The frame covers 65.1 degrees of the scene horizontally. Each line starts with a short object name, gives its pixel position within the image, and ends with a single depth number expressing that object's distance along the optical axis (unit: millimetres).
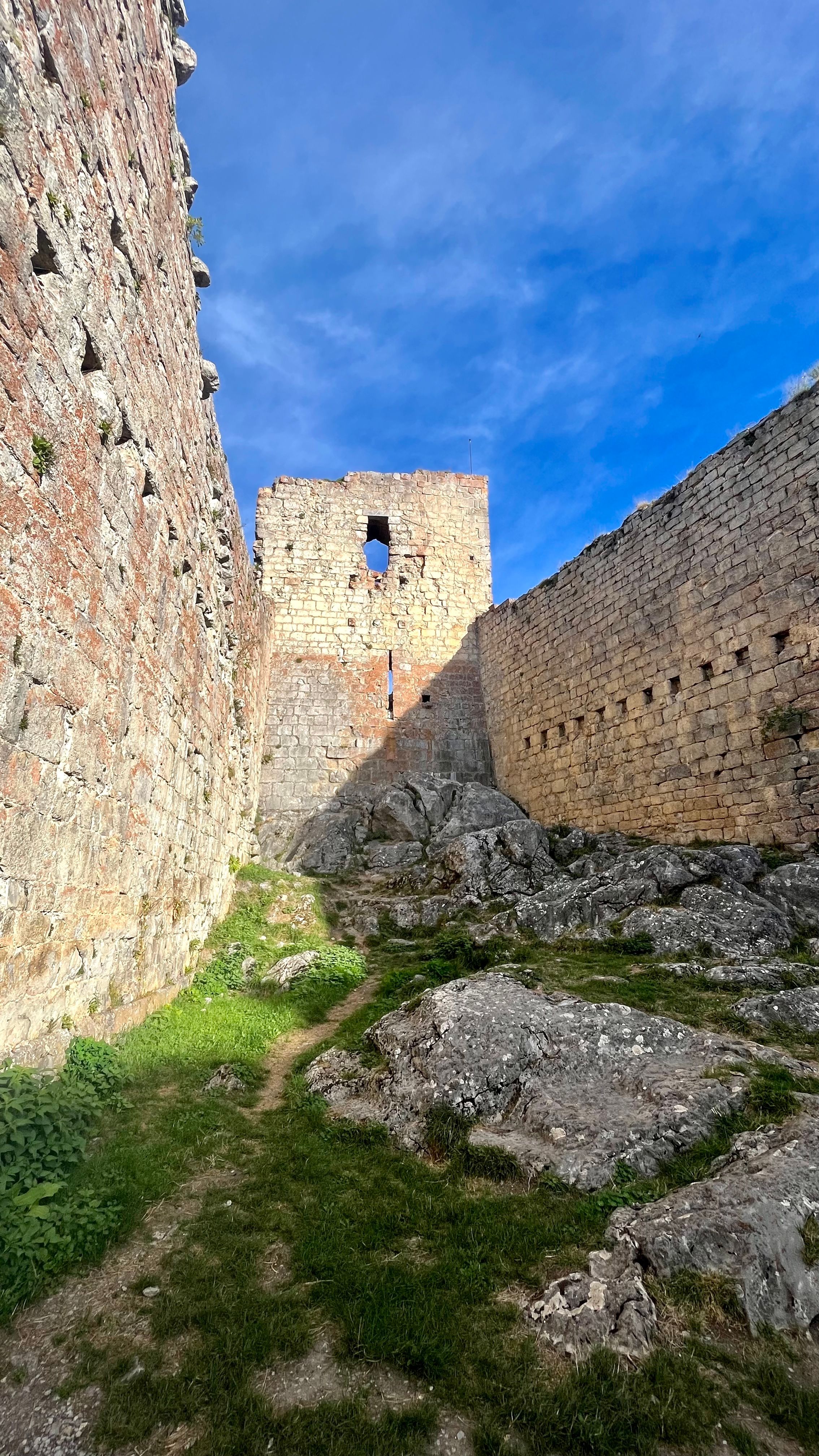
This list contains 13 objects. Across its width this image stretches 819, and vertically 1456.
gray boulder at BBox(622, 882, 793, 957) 8406
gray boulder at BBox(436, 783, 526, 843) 17016
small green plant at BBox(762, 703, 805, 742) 10930
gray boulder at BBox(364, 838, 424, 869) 16203
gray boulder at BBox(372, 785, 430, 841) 17359
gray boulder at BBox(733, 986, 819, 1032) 6195
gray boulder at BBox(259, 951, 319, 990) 9570
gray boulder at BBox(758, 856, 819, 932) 8883
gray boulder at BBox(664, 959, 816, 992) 7203
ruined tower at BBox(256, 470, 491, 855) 19656
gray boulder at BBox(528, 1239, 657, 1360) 3027
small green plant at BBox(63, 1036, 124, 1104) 5070
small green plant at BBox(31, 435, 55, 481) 4566
